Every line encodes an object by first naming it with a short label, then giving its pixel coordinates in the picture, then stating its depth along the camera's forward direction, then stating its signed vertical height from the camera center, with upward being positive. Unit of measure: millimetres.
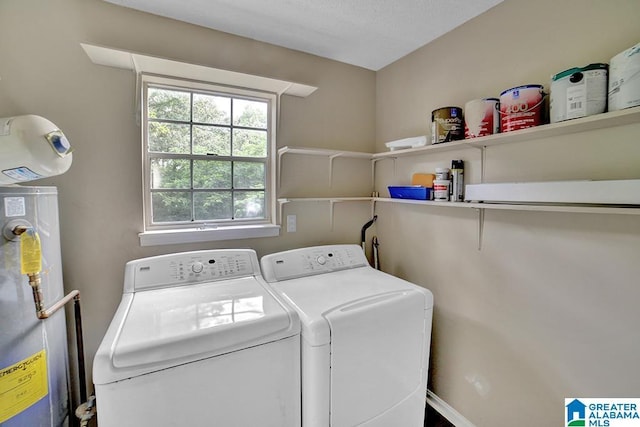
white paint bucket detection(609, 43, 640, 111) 899 +406
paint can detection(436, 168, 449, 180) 1621 +160
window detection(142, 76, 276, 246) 1677 +301
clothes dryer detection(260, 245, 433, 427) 1129 -643
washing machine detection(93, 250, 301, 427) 864 -553
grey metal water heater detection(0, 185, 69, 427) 1009 -508
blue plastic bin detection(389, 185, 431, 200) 1723 +54
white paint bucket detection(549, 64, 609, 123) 997 +404
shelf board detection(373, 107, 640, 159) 949 +292
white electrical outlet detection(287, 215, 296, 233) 2006 -165
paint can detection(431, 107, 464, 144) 1526 +425
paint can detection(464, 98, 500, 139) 1355 +419
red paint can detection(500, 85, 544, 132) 1192 +411
